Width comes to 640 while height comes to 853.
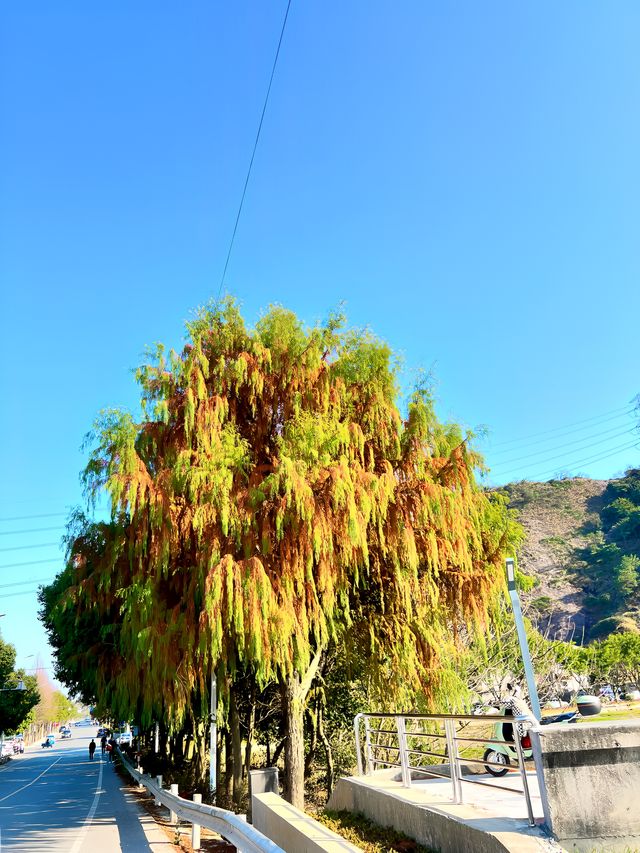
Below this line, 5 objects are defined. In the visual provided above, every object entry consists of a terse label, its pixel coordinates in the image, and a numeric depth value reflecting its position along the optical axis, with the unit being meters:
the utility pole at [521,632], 10.29
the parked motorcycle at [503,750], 11.05
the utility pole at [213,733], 12.66
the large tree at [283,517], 11.00
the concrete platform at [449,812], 5.20
